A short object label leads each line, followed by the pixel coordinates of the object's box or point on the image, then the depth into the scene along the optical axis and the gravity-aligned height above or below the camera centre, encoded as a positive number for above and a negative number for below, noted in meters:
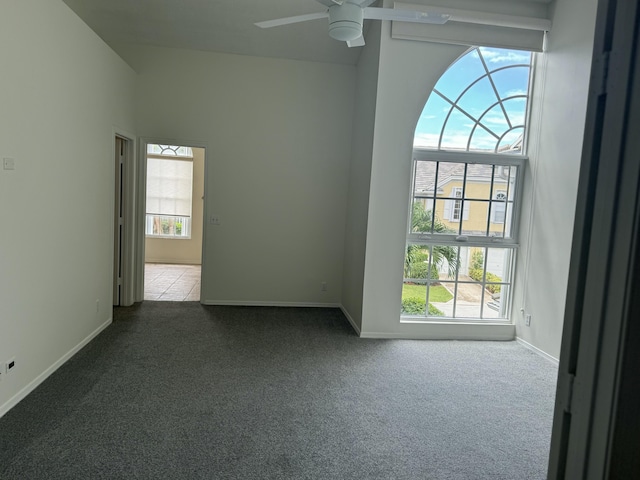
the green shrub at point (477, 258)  4.73 -0.54
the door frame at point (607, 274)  0.79 -0.11
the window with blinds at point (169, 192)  8.68 +0.03
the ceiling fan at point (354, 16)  2.66 +1.27
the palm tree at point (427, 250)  4.60 -0.47
